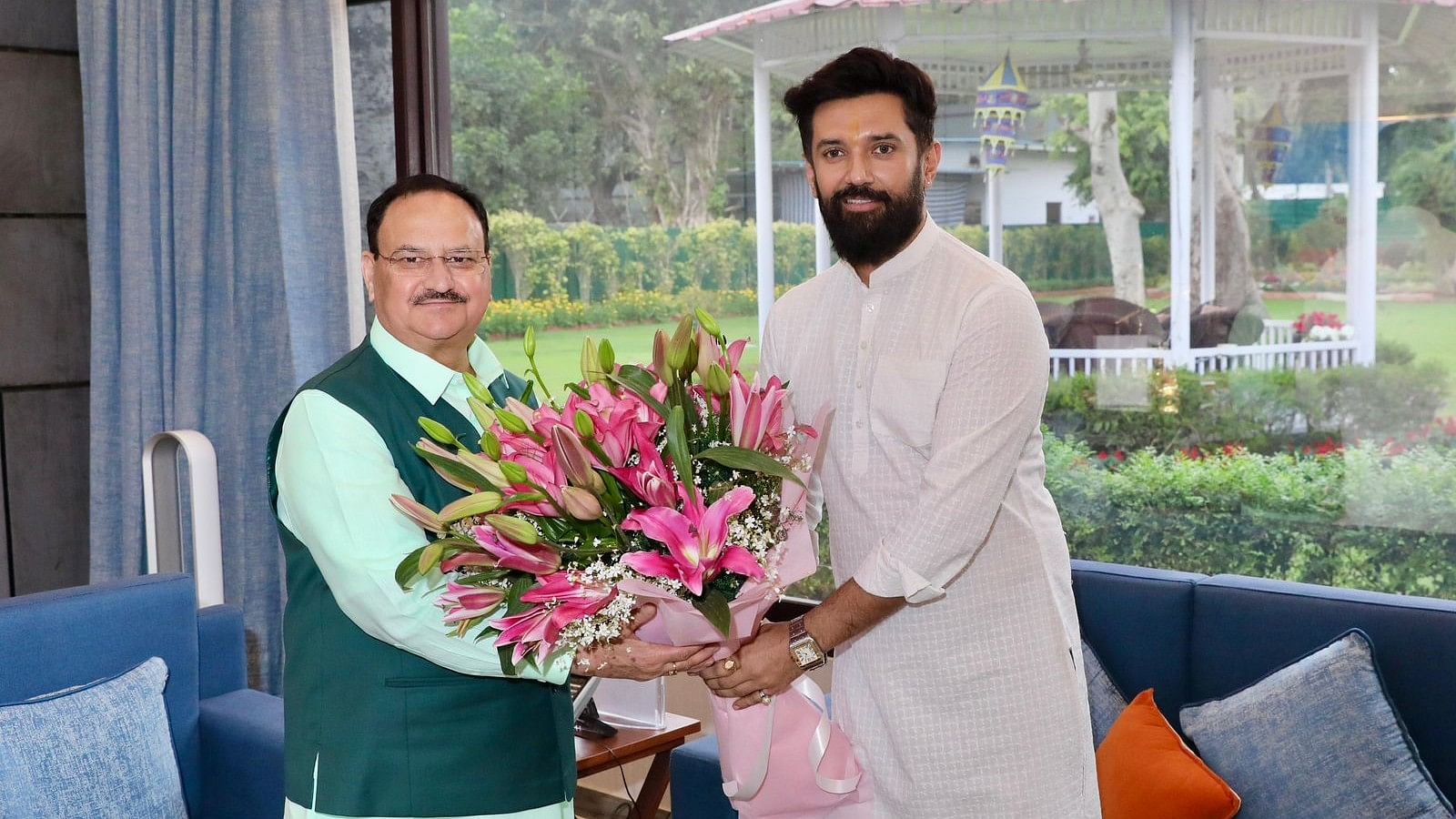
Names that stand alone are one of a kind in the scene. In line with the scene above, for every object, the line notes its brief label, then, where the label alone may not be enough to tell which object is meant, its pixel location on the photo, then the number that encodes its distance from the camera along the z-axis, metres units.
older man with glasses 1.67
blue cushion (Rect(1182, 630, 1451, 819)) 2.40
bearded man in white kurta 1.75
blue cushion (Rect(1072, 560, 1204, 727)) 2.82
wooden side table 2.95
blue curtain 3.83
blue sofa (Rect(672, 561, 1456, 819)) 2.50
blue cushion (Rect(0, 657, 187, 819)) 2.46
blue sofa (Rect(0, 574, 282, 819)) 2.61
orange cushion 2.51
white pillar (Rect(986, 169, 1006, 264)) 3.42
